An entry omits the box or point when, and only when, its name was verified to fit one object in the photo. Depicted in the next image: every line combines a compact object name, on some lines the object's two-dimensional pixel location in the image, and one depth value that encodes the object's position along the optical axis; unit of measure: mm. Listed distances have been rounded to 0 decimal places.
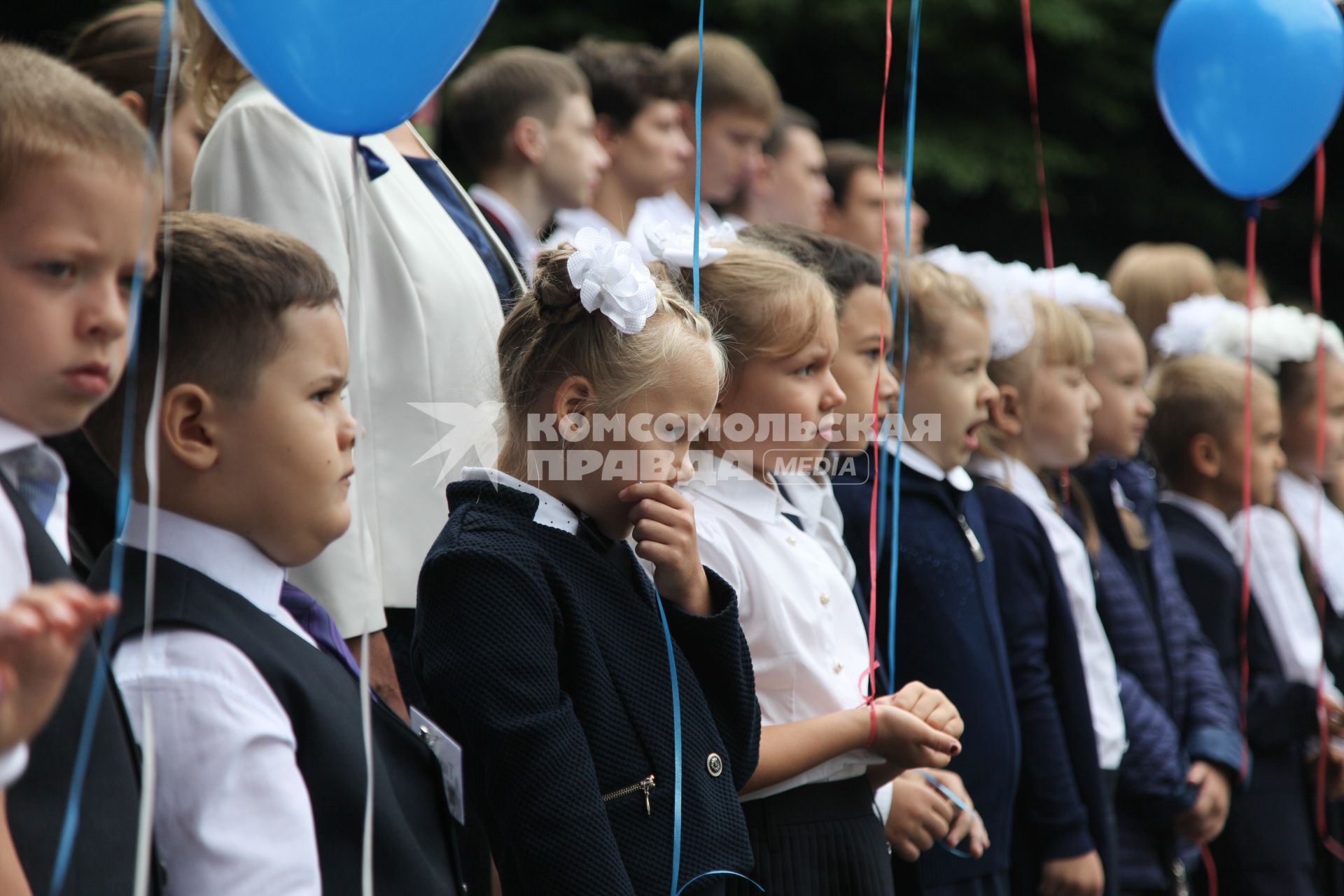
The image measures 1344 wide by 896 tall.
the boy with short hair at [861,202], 11695
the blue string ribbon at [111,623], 2709
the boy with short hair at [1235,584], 8281
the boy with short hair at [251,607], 3092
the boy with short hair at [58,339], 2746
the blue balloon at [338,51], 3498
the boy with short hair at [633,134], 10008
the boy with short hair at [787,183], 11289
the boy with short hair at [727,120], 10578
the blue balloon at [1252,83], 8180
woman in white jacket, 4566
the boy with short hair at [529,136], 8945
